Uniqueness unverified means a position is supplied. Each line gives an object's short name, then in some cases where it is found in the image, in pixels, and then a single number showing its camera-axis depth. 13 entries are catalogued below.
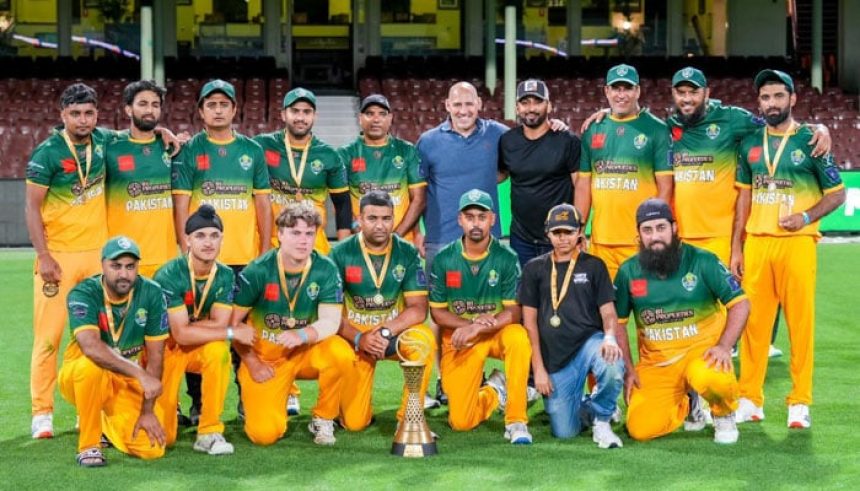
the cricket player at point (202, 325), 7.98
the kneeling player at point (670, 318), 8.12
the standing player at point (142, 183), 8.73
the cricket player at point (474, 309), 8.57
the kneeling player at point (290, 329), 8.19
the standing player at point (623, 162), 9.16
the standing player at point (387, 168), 9.75
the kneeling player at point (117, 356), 7.57
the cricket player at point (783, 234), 8.54
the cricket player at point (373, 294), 8.49
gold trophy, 7.80
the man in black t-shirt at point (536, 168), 9.41
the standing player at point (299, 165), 9.41
